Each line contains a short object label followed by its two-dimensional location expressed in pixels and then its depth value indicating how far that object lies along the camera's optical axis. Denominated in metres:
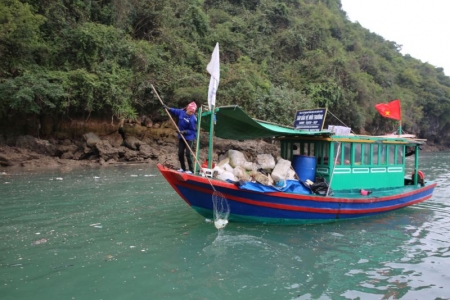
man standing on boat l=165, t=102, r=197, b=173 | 7.96
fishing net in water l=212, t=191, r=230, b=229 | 7.21
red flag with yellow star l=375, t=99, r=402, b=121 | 10.67
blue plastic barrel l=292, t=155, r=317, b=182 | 8.62
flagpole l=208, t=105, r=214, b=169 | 7.07
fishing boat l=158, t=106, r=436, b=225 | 7.27
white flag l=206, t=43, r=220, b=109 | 7.05
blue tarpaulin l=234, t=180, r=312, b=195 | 7.07
